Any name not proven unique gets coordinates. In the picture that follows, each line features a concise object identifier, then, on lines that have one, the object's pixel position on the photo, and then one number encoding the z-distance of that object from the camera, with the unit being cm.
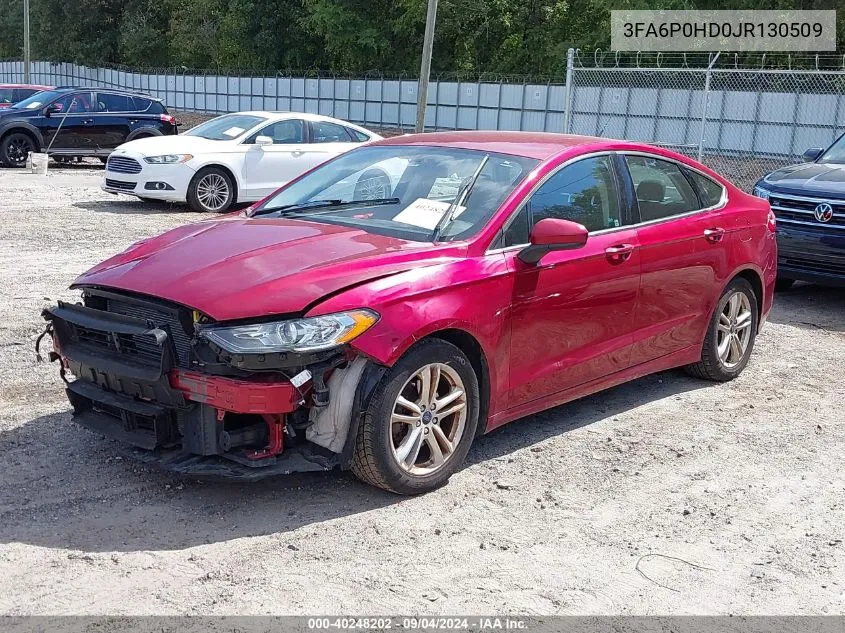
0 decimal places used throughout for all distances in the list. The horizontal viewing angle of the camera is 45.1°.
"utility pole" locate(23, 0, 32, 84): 4264
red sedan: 436
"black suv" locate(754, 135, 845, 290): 947
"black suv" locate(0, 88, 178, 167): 2064
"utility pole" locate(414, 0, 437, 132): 2152
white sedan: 1482
